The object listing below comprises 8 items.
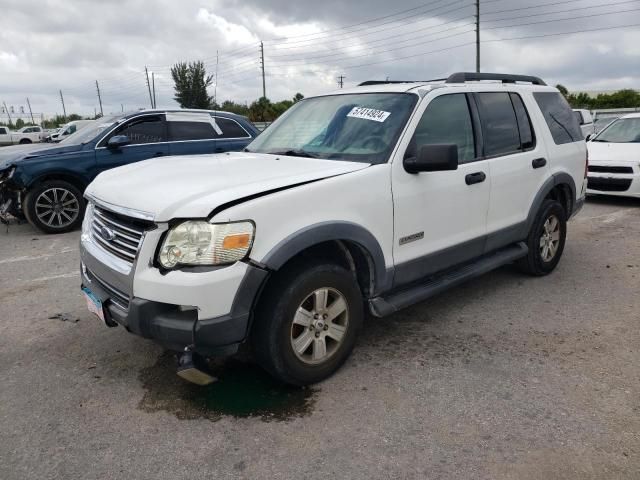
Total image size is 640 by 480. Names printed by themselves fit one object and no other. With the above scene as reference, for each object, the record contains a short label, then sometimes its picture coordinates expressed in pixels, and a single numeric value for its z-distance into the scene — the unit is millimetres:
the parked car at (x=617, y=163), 8789
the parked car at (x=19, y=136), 36078
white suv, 2646
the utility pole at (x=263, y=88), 47931
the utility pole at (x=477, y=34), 32344
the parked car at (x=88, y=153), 7398
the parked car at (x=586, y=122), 14173
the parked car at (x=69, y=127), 23472
